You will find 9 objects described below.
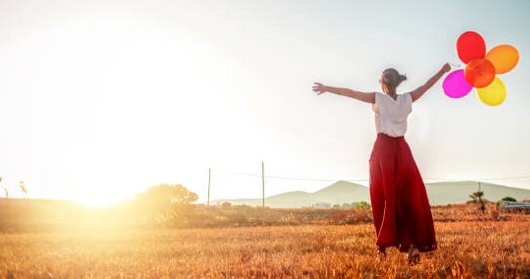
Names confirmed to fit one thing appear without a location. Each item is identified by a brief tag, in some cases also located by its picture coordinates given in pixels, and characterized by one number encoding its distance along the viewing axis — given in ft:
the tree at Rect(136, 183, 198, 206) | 102.17
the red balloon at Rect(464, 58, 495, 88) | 23.65
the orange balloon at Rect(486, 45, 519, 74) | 23.79
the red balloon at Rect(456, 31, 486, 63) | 23.29
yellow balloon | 24.44
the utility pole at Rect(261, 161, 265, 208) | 146.43
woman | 20.21
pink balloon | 23.80
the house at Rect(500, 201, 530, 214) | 106.20
